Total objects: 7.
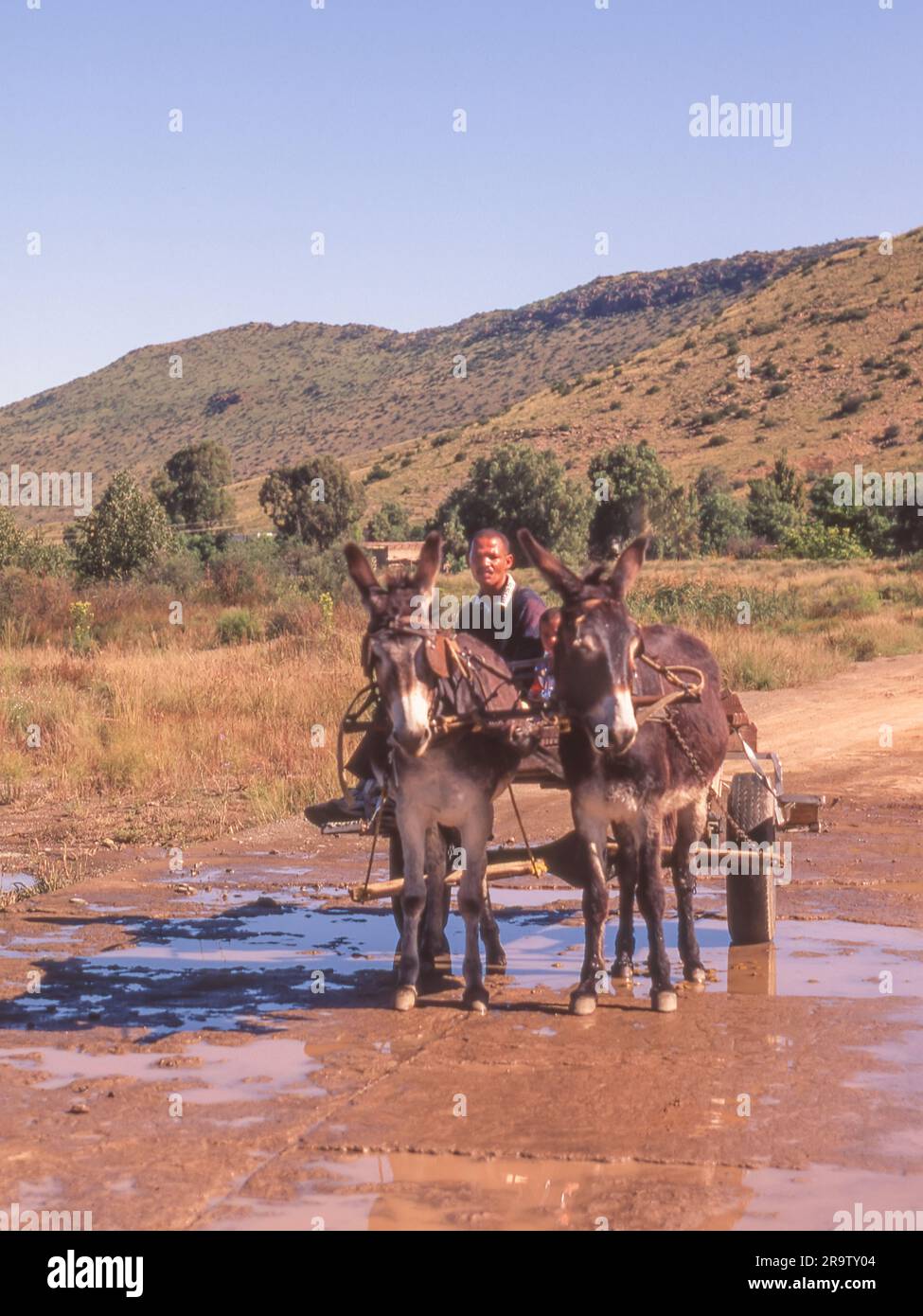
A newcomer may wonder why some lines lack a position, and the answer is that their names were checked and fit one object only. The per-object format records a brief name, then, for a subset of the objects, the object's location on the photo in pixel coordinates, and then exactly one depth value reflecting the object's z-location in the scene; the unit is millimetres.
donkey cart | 8453
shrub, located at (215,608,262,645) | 28031
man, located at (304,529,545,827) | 8648
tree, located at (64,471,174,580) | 36406
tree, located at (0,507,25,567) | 36375
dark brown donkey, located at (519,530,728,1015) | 7039
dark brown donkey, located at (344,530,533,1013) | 7113
